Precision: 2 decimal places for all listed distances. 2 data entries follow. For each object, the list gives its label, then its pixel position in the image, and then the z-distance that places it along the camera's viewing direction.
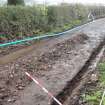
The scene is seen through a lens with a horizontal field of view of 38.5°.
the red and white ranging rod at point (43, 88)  3.89
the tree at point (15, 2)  9.48
